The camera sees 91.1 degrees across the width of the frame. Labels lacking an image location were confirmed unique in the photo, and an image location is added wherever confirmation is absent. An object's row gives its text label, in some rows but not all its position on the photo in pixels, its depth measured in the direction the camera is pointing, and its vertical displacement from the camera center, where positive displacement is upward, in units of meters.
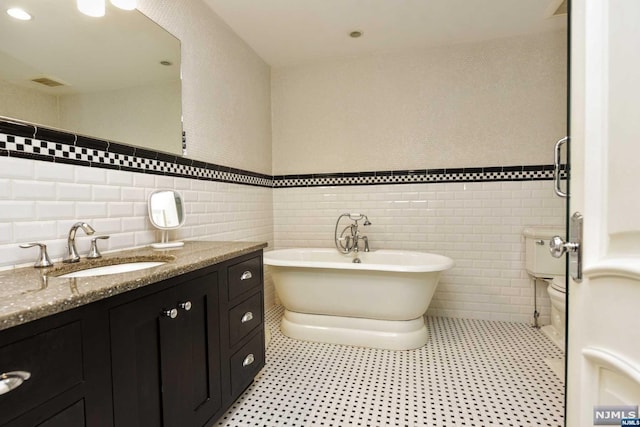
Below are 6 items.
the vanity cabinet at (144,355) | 0.77 -0.48
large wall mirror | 1.26 +0.66
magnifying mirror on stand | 1.81 -0.03
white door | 0.59 +0.02
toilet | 2.46 -0.52
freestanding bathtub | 2.32 -0.74
